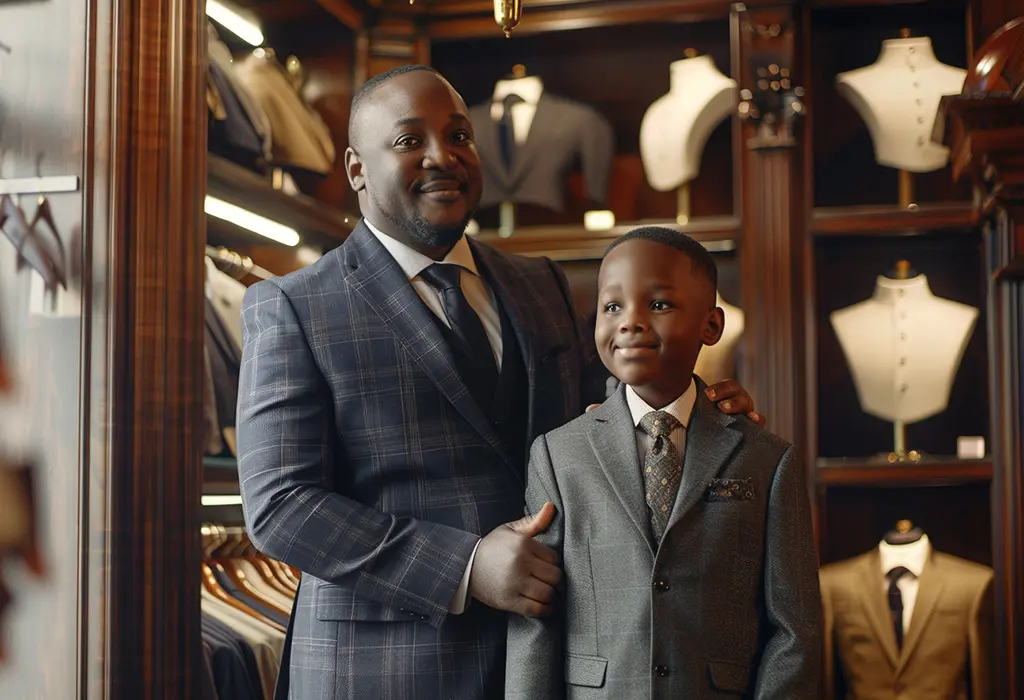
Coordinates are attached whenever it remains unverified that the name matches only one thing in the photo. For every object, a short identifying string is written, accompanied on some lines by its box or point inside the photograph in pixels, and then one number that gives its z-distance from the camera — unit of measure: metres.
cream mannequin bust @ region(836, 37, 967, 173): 3.95
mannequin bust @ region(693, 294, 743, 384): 3.89
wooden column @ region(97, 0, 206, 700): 2.28
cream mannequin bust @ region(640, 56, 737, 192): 4.05
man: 1.69
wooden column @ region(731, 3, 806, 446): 3.83
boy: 1.57
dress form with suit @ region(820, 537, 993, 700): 3.58
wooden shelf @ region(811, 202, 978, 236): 3.88
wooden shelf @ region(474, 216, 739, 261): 3.96
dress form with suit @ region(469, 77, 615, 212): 4.12
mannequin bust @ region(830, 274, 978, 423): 3.90
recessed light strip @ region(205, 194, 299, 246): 3.21
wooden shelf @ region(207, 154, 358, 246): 2.99
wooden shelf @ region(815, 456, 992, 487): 3.83
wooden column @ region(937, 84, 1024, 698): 2.88
